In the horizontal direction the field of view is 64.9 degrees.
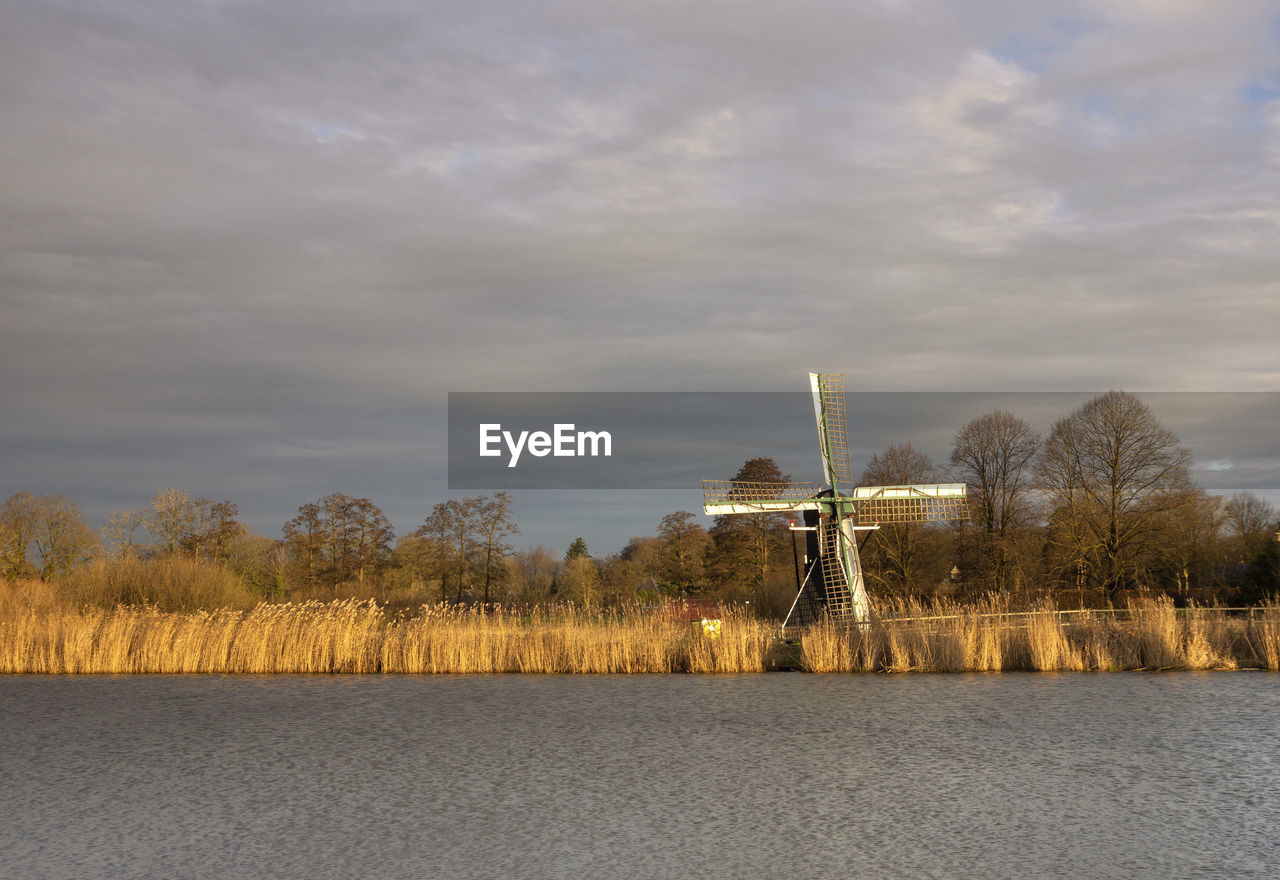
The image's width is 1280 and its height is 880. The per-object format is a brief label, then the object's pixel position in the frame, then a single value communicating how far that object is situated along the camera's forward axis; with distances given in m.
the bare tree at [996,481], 36.38
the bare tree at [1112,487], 33.94
